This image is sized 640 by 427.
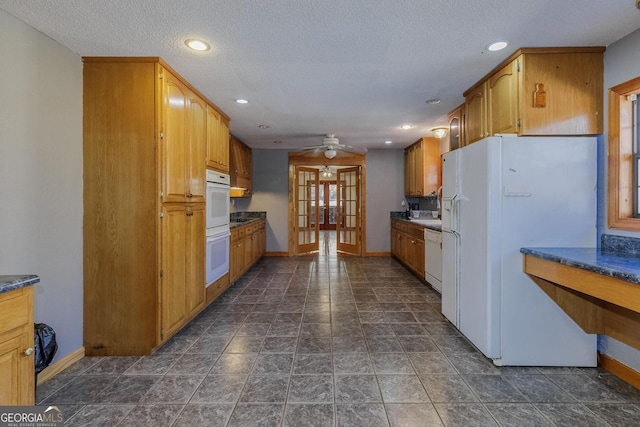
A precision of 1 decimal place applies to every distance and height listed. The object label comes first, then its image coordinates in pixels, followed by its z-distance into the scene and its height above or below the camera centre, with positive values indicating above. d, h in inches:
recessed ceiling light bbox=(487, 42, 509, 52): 83.7 +47.1
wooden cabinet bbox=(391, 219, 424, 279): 174.1 -25.0
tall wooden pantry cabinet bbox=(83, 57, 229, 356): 90.4 +1.5
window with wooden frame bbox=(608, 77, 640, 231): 81.1 +13.9
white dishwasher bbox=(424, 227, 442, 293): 142.9 -25.4
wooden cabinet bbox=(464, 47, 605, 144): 87.4 +35.2
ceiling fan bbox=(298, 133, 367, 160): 195.9 +43.9
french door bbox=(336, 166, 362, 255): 259.1 -3.3
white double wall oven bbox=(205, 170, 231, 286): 126.8 -8.1
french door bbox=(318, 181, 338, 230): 475.5 +5.8
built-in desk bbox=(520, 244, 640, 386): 58.8 -17.2
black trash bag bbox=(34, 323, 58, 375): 66.4 -31.6
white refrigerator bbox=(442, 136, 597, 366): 84.4 -6.4
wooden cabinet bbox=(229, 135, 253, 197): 195.8 +29.8
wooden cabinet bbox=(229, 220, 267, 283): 162.1 -25.1
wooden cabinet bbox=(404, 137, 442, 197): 206.8 +29.9
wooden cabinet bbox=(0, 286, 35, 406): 46.5 -23.1
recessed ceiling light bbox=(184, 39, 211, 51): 81.8 +46.9
